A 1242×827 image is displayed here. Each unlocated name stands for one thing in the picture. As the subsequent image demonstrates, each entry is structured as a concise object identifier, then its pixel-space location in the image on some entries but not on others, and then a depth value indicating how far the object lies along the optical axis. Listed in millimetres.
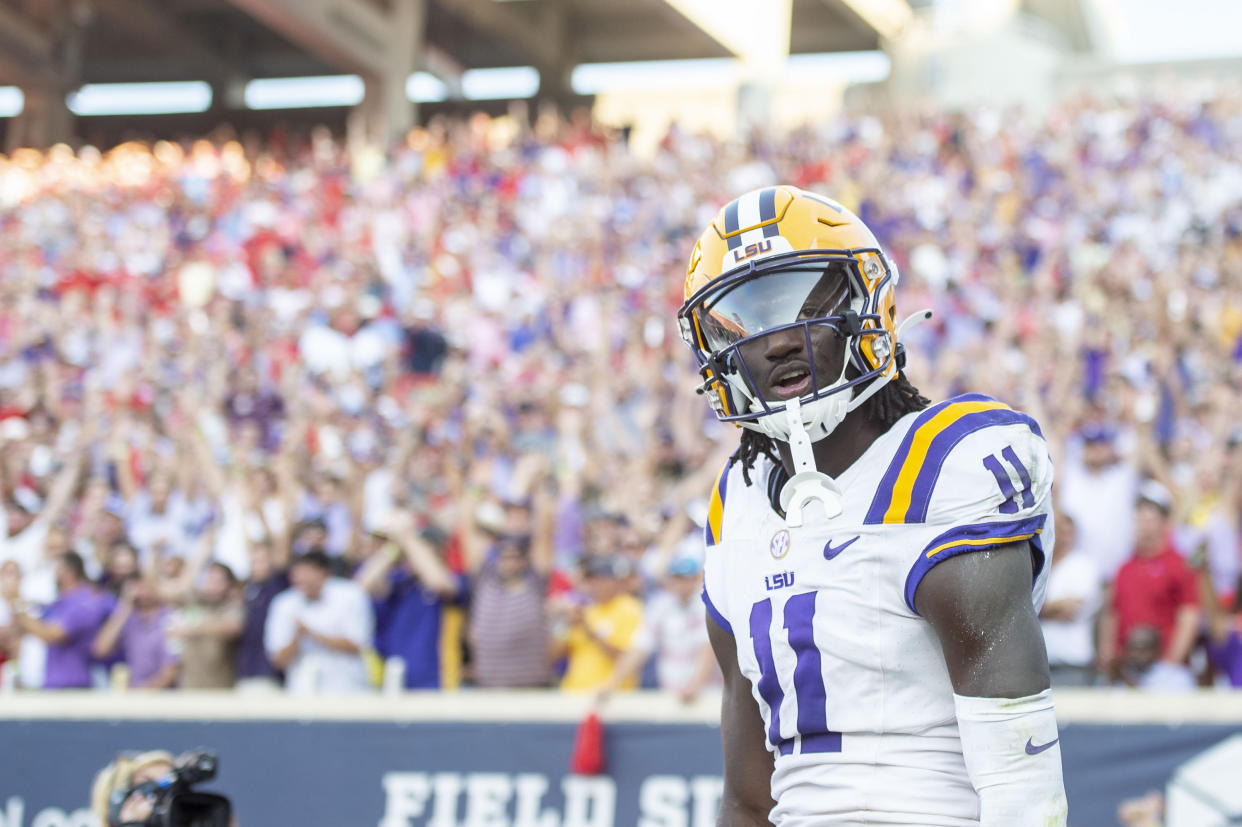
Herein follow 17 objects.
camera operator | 6934
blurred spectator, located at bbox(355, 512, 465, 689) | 14195
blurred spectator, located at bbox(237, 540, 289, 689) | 14531
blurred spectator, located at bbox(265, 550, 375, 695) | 14012
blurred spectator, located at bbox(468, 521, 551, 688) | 13609
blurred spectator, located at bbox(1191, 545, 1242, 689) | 12523
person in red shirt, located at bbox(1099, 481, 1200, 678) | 12672
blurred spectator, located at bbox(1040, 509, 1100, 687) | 12539
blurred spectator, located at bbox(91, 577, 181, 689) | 15172
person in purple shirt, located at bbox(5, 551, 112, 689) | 15273
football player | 3916
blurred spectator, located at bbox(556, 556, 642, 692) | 13461
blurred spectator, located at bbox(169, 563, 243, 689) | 14695
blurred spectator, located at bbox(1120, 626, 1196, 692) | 12594
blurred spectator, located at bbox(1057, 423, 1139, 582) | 14562
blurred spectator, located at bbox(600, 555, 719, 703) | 12656
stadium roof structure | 54031
